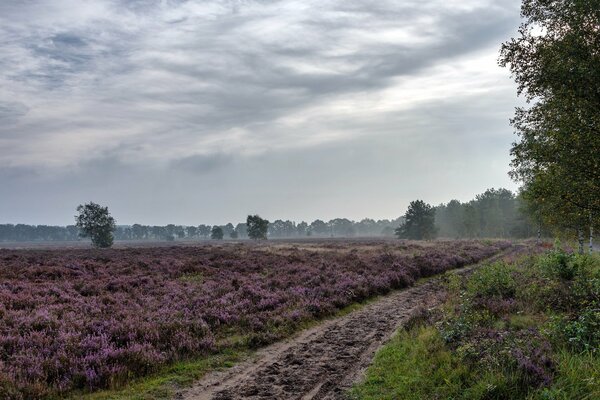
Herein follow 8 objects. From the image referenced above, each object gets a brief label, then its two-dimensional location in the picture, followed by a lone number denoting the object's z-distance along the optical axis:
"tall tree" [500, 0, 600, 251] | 12.05
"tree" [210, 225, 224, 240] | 152.04
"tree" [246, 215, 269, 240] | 117.31
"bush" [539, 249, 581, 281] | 15.02
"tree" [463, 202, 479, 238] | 118.48
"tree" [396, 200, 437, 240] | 112.56
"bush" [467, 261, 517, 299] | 15.17
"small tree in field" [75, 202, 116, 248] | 81.19
